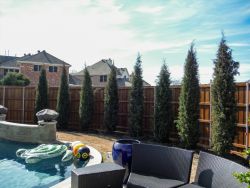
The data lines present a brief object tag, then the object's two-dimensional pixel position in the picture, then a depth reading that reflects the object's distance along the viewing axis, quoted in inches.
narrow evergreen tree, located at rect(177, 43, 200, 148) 251.9
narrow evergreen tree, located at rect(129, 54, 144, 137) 314.6
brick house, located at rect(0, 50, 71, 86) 802.6
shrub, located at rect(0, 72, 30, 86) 632.5
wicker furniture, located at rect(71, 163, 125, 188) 107.6
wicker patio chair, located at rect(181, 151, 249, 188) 90.2
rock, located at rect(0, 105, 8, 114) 333.5
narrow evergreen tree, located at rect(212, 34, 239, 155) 216.5
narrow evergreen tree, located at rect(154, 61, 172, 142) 282.8
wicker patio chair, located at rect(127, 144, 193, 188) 107.9
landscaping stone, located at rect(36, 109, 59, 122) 261.6
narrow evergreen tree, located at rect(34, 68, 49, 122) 399.2
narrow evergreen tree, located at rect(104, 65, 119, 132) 341.3
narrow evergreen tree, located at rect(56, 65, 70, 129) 382.3
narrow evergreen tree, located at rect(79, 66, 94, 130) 364.7
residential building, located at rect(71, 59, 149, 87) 966.3
